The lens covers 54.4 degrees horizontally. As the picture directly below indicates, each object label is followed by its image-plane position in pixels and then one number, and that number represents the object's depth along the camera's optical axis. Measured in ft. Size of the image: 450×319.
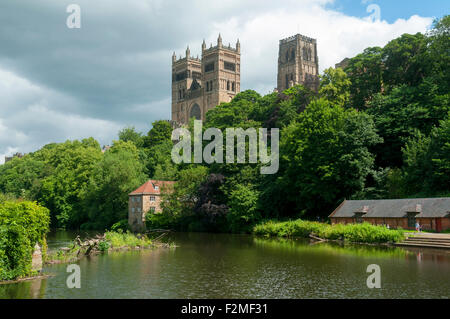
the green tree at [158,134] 320.87
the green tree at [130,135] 342.85
